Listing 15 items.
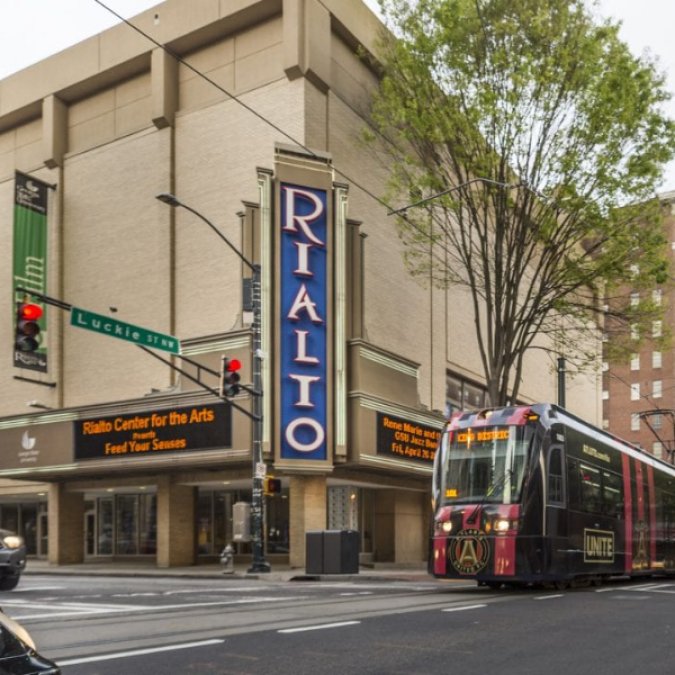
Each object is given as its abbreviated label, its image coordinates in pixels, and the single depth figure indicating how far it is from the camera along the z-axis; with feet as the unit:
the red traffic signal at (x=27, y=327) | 59.57
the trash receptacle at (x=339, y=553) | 87.40
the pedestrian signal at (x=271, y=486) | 88.43
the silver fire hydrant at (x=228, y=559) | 95.35
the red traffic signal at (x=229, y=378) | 83.46
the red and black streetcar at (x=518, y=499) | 60.39
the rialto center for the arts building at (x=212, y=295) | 103.76
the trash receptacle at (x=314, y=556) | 87.92
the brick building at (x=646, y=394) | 324.39
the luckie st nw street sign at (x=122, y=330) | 69.92
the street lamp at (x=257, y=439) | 89.10
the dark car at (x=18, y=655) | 13.20
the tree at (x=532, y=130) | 86.79
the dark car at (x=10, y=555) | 62.54
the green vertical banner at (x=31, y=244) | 125.80
